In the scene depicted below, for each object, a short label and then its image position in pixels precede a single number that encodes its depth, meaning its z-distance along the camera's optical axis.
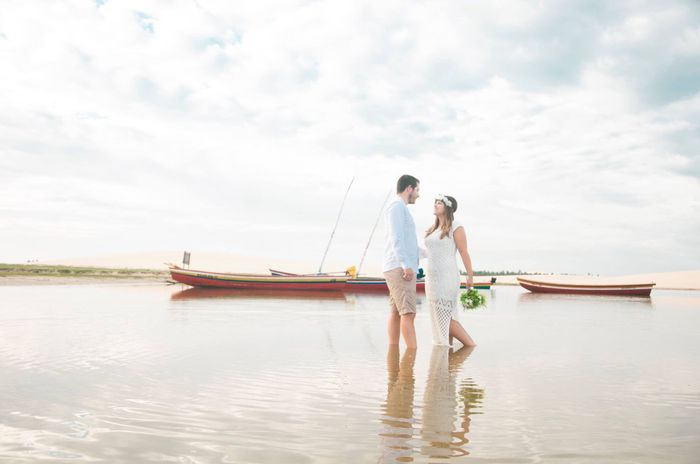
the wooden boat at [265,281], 30.56
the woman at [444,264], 8.23
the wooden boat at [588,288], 34.53
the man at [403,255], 7.62
